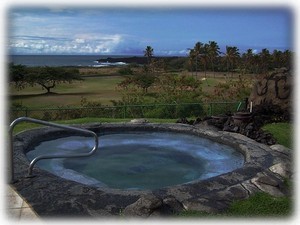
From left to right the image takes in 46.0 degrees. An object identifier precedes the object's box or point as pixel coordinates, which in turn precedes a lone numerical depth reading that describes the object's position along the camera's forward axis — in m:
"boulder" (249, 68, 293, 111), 10.73
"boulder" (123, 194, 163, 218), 3.86
